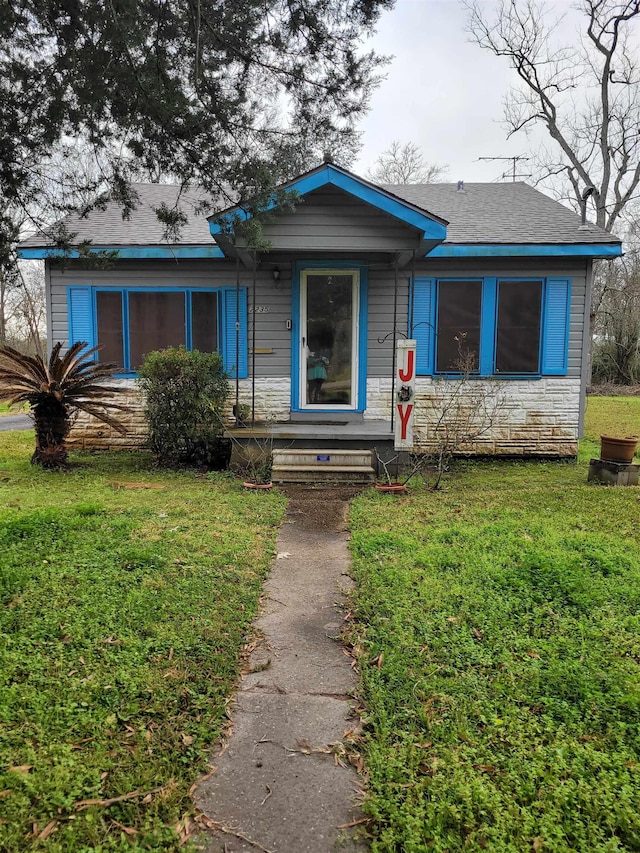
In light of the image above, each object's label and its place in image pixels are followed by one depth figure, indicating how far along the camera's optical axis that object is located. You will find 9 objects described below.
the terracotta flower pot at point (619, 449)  7.05
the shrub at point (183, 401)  7.52
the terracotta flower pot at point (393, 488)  6.70
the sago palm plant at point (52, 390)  7.27
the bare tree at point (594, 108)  18.86
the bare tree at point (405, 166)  26.91
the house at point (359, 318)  8.66
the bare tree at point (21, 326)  17.52
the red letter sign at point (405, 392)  6.87
